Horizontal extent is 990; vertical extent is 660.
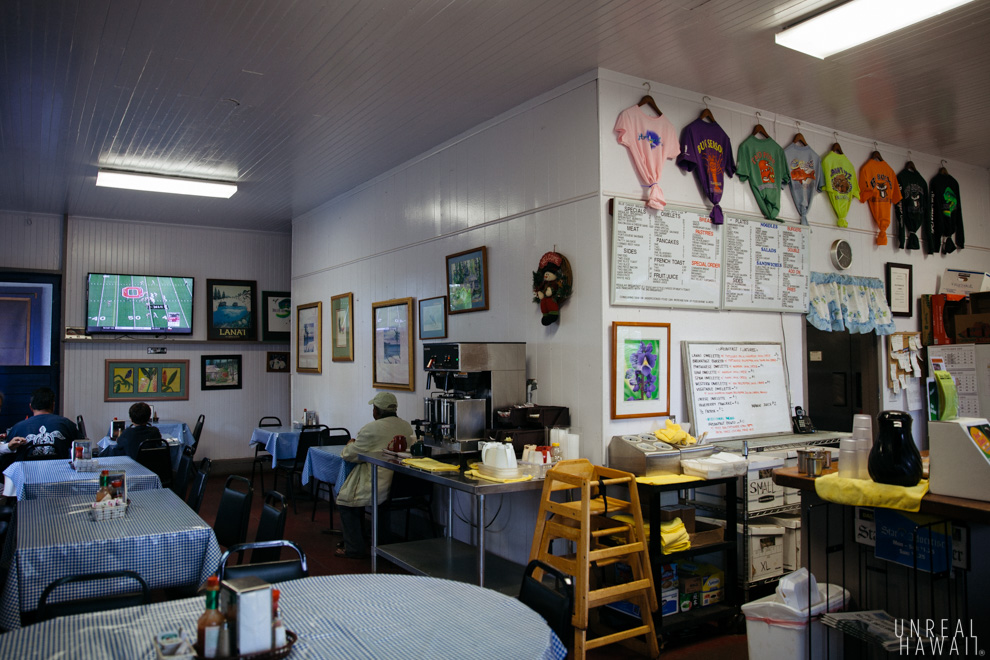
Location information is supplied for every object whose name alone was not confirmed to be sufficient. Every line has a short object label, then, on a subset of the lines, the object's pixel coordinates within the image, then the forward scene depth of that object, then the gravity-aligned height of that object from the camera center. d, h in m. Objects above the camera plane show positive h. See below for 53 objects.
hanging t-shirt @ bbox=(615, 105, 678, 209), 4.52 +1.44
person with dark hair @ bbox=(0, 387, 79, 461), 5.41 -0.58
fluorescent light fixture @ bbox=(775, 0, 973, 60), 3.57 +1.80
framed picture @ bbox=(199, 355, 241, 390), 9.71 -0.12
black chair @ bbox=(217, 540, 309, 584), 2.69 -0.81
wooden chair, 3.53 -0.99
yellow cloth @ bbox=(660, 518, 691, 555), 3.95 -1.01
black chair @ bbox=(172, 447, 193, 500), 5.29 -0.86
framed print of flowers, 4.46 -0.06
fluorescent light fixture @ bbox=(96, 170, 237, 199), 6.81 +1.82
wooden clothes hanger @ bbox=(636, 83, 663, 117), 4.62 +1.72
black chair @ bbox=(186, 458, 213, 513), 4.41 -0.81
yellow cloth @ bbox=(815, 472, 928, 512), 2.68 -0.54
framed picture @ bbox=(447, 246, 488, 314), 5.53 +0.66
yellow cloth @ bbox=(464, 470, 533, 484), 4.06 -0.69
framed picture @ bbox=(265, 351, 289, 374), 10.17 +0.01
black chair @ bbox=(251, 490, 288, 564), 3.28 -0.80
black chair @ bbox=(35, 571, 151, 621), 2.46 -0.92
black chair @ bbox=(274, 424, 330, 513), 7.35 -0.93
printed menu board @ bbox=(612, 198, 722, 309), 4.50 +0.69
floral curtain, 5.56 +0.45
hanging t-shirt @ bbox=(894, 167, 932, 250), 6.18 +1.34
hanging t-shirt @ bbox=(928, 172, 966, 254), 6.40 +1.35
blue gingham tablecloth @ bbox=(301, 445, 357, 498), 5.96 -0.91
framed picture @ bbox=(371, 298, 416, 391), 6.61 +0.17
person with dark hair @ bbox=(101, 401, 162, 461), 5.91 -0.60
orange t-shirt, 5.91 +1.45
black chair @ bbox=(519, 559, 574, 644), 2.25 -0.81
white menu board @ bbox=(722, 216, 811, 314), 5.06 +0.71
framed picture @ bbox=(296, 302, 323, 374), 8.60 +0.31
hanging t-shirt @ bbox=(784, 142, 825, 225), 5.42 +1.47
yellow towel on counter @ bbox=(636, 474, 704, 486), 3.93 -0.69
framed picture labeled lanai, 9.76 +0.75
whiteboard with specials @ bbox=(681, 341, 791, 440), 4.84 -0.21
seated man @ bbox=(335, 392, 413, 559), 5.46 -0.93
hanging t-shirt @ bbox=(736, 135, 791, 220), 5.10 +1.42
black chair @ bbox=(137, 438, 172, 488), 5.75 -0.79
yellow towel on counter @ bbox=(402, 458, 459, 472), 4.44 -0.68
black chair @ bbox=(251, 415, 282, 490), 9.79 -0.85
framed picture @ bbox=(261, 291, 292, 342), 10.14 +0.70
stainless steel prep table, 4.00 -1.33
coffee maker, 4.67 -0.19
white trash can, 3.02 -1.20
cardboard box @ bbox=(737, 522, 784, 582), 4.35 -1.22
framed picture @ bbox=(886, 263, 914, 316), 6.09 +0.61
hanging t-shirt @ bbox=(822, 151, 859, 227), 5.62 +1.44
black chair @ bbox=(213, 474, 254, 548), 3.82 -0.85
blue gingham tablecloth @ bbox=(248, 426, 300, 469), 7.46 -0.87
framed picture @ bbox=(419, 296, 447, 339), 6.12 +0.40
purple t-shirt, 4.80 +1.43
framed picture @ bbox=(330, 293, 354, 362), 7.80 +0.40
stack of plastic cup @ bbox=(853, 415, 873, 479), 2.97 -0.40
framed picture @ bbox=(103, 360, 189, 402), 9.18 -0.22
